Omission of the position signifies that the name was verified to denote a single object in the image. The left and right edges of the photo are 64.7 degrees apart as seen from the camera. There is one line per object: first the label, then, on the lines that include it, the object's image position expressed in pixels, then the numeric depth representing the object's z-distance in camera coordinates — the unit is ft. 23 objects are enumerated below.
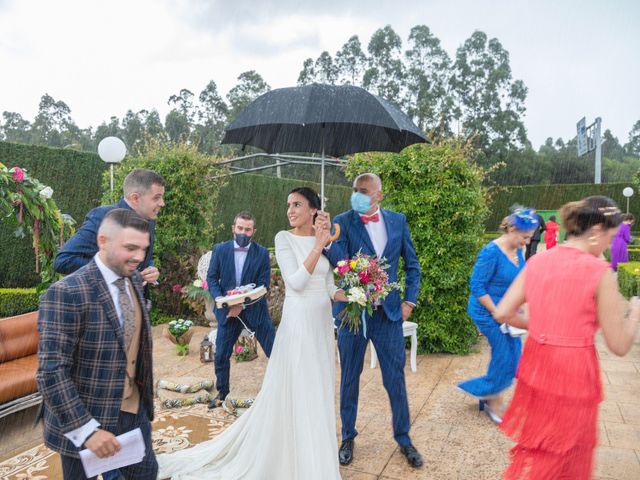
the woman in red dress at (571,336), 6.88
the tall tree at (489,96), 135.13
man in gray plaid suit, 6.30
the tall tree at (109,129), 154.61
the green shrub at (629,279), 32.73
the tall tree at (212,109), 146.00
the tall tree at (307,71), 127.66
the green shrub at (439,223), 21.36
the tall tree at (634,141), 213.25
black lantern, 21.17
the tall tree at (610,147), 199.92
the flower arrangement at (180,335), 21.97
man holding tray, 16.15
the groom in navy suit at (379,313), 12.00
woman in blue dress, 13.78
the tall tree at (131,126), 157.38
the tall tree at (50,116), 172.24
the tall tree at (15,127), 168.47
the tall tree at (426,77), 139.03
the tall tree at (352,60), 141.49
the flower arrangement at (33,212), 14.94
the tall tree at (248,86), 140.46
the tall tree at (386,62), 141.28
